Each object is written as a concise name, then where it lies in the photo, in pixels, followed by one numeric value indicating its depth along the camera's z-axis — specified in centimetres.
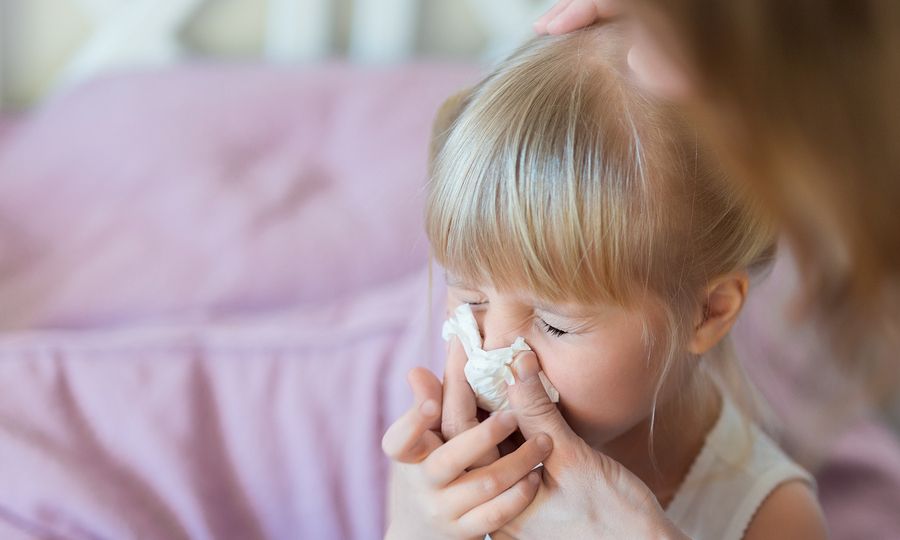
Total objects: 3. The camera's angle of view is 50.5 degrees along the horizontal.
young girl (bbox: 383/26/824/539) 70
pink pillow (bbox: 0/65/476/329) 130
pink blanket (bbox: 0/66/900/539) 102
